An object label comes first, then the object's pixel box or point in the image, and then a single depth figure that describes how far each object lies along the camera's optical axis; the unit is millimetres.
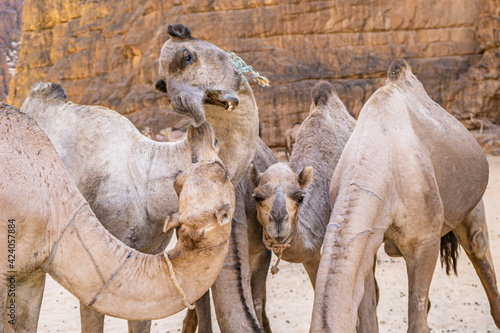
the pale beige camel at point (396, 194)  3162
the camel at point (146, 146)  3288
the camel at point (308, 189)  3555
